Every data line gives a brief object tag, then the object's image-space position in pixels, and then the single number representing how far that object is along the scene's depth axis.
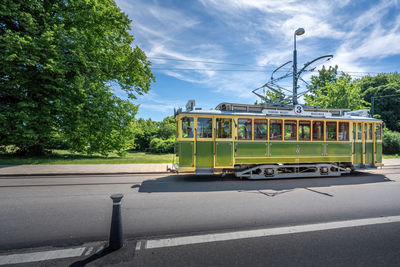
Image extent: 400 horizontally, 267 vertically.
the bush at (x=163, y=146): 26.61
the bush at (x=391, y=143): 23.59
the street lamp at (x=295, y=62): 12.41
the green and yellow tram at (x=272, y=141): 7.94
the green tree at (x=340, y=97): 21.97
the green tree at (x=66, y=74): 10.80
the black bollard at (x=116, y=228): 2.95
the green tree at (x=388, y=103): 33.62
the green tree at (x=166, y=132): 32.94
